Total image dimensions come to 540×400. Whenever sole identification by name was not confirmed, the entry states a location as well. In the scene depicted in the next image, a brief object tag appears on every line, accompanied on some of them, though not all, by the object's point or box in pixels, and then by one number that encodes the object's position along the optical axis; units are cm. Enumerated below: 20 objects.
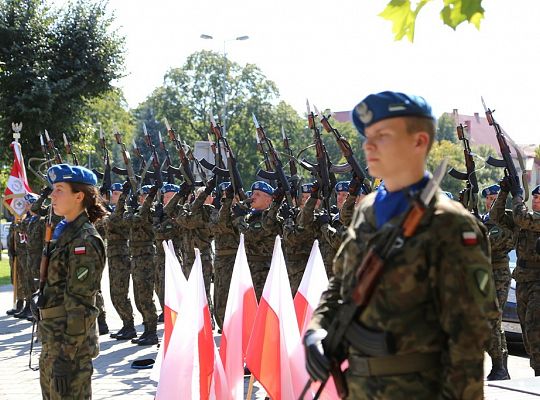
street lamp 2792
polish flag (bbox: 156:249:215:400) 580
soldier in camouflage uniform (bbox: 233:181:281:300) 940
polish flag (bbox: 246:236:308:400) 584
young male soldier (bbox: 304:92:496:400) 264
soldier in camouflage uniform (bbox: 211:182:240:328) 1006
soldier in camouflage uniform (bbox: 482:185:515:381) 835
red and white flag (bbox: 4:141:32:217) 1449
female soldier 478
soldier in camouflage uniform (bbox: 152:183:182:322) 1150
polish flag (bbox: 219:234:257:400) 627
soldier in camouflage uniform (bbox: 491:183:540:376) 791
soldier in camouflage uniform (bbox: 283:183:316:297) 906
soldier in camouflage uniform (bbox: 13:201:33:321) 1353
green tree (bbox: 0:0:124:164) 2022
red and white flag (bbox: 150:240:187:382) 666
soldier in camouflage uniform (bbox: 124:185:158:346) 1087
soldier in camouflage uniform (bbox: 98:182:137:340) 1138
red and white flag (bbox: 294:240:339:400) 623
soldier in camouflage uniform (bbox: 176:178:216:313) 1109
